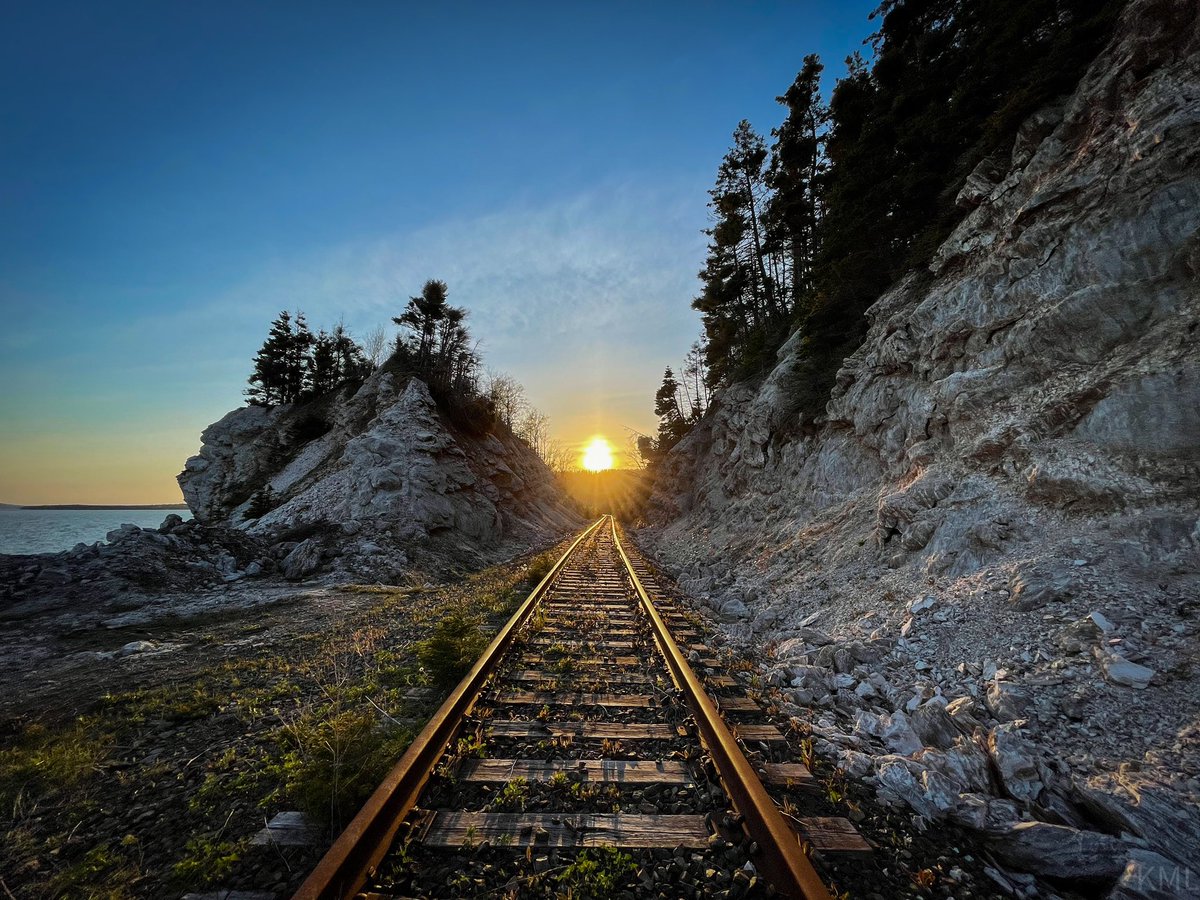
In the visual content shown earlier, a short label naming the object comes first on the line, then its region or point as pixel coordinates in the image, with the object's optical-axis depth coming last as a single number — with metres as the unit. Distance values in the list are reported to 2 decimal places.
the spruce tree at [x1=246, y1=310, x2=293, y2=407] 38.78
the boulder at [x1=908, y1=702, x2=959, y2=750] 3.75
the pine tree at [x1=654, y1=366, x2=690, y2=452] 45.09
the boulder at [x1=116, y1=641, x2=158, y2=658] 6.40
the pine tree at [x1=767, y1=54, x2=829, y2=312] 22.75
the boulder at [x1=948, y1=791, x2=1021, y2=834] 2.77
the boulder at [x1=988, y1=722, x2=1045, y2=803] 3.05
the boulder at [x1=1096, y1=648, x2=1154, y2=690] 3.62
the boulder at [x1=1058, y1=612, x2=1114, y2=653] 4.17
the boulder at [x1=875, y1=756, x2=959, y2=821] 3.02
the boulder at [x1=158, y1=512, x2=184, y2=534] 15.93
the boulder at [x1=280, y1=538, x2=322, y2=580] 12.04
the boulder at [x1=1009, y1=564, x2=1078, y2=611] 4.84
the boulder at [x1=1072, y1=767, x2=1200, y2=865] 2.53
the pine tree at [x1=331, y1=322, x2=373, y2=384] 36.19
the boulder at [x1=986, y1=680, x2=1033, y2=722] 3.78
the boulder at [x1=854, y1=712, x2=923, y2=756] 3.80
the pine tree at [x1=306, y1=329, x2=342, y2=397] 36.84
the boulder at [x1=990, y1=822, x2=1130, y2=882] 2.47
